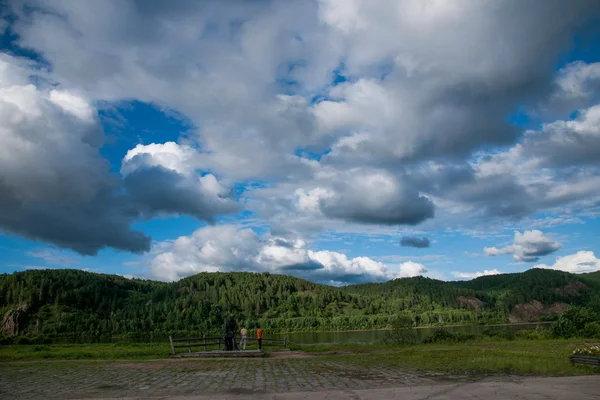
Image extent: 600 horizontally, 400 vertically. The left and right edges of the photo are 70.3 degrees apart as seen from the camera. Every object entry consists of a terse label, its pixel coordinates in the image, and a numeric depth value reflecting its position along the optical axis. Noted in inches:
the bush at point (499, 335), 1800.0
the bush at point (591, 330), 1624.1
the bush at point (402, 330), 1798.7
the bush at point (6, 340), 2481.5
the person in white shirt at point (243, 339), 1454.0
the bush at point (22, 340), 2566.4
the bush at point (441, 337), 1723.7
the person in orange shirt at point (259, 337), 1375.4
